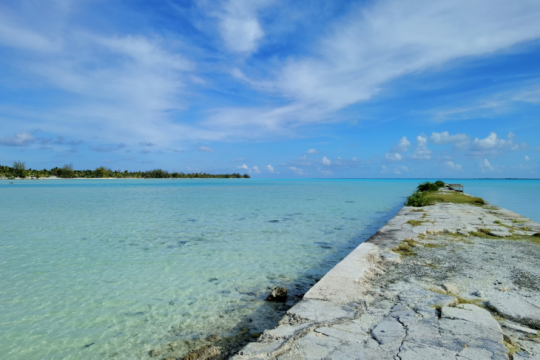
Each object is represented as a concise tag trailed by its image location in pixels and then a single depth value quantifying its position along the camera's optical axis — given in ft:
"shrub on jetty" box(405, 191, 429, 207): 47.55
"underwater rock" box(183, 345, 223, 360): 9.58
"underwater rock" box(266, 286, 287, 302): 14.19
